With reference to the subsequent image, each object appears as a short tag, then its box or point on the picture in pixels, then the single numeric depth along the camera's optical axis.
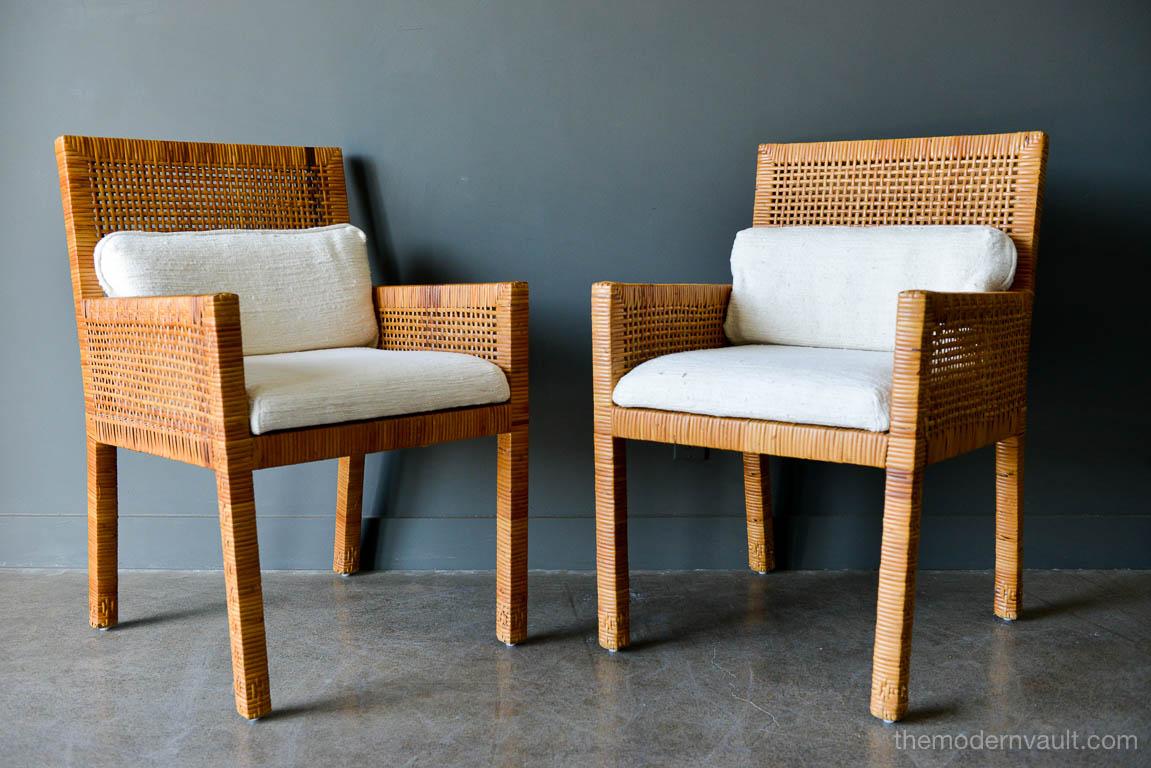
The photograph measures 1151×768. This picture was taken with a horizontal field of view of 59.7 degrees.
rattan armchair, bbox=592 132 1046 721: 1.47
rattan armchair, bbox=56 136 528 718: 1.50
